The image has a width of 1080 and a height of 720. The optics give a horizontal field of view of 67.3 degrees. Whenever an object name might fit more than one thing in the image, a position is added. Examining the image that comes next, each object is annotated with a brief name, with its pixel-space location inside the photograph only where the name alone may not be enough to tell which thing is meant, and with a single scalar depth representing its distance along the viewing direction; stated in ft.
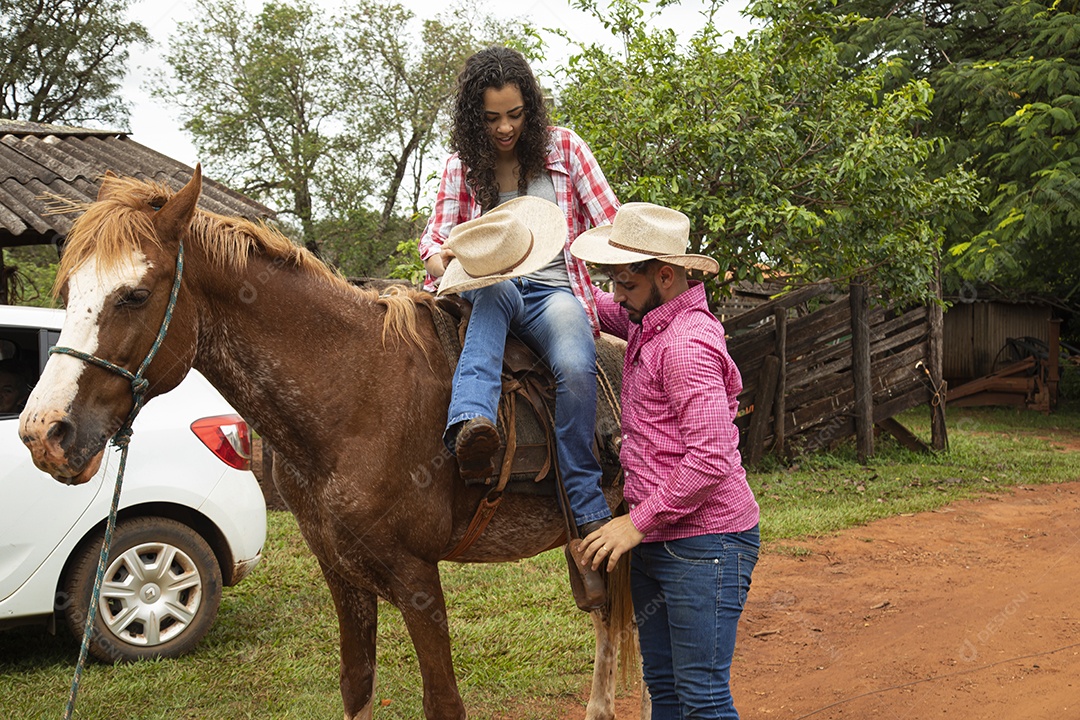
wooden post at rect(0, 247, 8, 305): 27.47
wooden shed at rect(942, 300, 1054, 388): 60.75
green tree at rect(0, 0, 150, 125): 60.90
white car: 14.37
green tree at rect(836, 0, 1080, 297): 36.45
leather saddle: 9.68
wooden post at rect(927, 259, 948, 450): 35.47
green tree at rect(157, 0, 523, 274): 64.85
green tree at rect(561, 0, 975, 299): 25.23
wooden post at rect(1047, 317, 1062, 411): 53.36
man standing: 7.77
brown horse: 7.72
